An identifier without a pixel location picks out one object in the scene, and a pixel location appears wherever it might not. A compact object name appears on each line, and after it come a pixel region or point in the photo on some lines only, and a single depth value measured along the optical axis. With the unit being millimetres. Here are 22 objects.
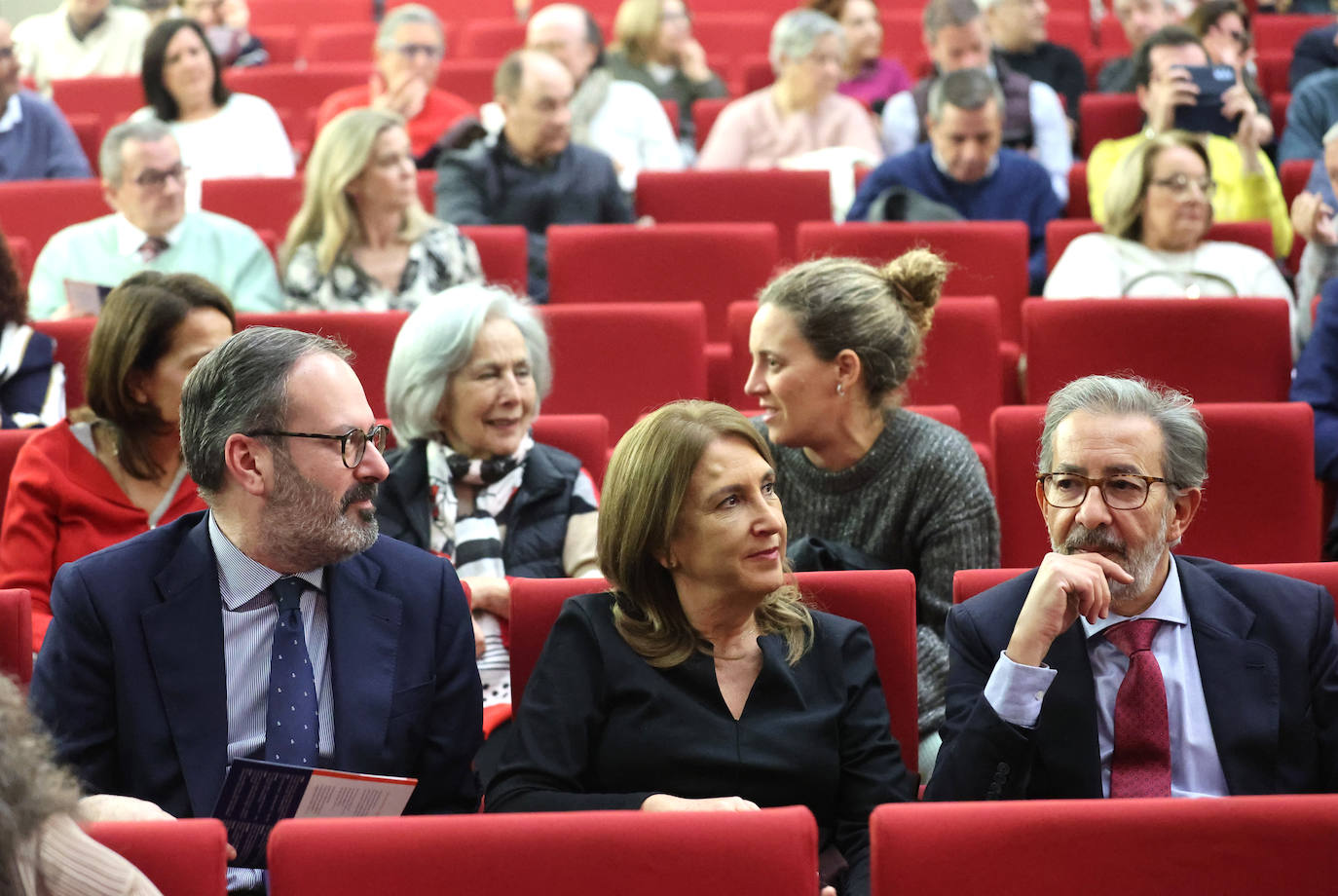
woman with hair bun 2453
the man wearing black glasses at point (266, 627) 1860
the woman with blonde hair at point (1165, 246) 3719
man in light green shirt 3859
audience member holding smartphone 4500
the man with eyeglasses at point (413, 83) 5230
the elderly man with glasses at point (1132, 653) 1816
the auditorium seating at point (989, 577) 2039
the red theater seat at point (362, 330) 3222
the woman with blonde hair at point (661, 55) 5840
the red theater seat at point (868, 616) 2045
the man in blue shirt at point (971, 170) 4465
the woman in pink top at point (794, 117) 5238
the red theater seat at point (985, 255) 3855
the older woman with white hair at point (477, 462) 2533
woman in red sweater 2502
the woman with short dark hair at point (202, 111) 5027
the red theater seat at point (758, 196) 4449
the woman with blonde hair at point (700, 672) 1901
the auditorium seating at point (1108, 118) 5422
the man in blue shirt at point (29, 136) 5133
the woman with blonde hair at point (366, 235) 3787
